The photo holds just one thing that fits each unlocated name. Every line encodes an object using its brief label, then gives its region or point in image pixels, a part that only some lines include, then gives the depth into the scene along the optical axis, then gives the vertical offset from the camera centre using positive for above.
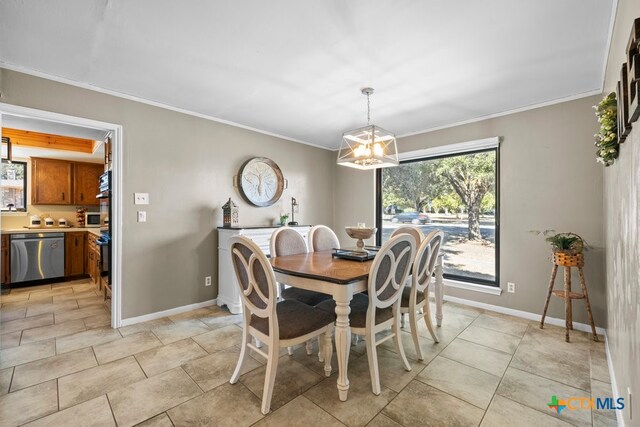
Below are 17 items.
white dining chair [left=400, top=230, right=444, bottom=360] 2.20 -0.61
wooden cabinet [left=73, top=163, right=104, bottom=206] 5.09 +0.61
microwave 5.05 -0.07
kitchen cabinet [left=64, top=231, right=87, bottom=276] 4.68 -0.64
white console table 3.29 -0.59
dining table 1.73 -0.45
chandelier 2.49 +0.58
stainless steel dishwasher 4.21 -0.64
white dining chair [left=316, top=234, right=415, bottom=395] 1.81 -0.58
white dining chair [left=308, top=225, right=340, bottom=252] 3.05 -0.29
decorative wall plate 3.87 +0.48
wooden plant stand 2.54 -0.66
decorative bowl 2.41 -0.16
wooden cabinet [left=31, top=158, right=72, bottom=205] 4.76 +0.59
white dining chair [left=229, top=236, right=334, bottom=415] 1.65 -0.70
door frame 2.83 -0.07
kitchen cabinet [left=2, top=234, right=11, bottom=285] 4.13 -0.69
